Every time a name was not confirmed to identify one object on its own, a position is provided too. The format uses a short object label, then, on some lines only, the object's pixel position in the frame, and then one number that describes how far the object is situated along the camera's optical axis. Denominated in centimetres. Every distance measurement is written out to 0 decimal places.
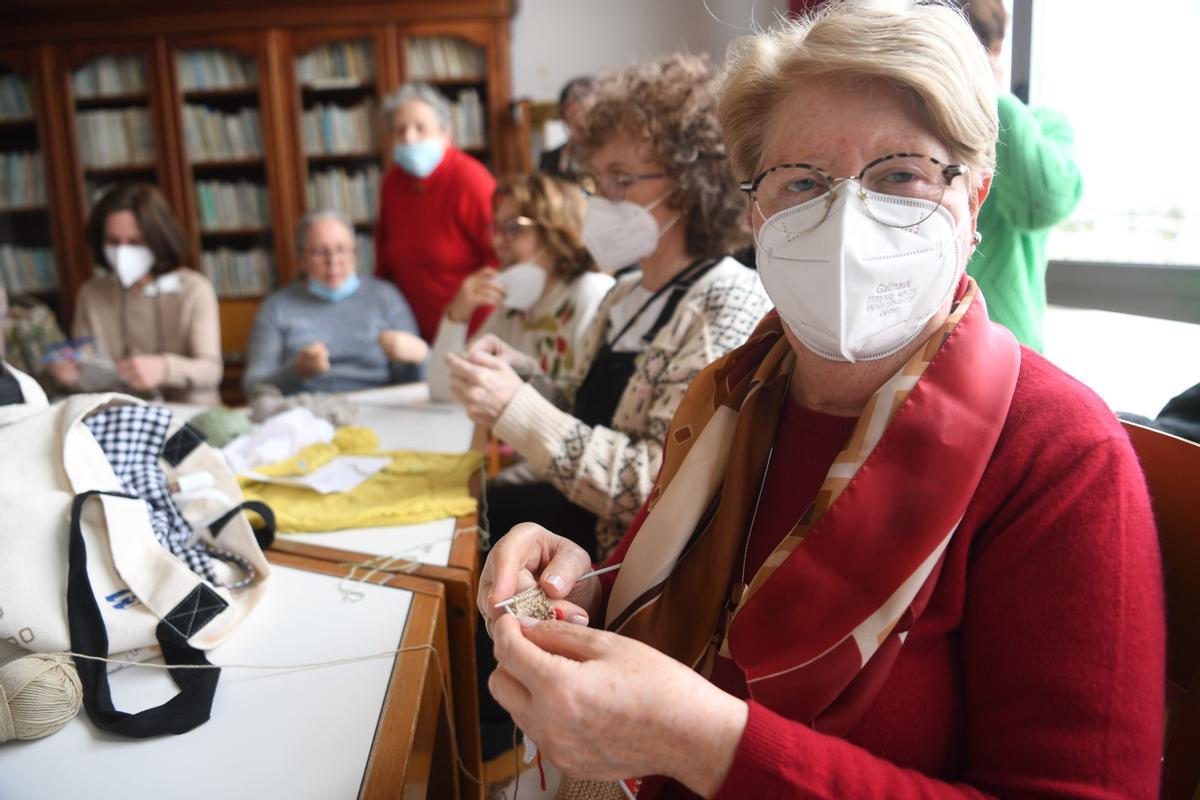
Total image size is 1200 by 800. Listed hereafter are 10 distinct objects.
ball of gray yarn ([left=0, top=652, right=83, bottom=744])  81
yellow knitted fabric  142
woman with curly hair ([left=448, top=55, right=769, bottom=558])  140
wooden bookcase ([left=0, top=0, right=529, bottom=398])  410
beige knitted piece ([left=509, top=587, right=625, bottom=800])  79
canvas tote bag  88
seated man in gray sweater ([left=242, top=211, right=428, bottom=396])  289
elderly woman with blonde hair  62
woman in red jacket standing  328
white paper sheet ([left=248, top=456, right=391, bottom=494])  157
